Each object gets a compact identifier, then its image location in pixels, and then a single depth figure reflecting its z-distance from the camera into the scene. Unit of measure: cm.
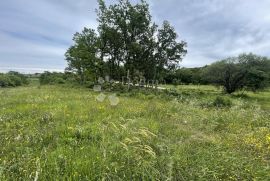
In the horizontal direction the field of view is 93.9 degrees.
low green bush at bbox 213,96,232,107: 905
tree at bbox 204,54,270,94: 2028
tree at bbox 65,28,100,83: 1951
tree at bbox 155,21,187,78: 1852
